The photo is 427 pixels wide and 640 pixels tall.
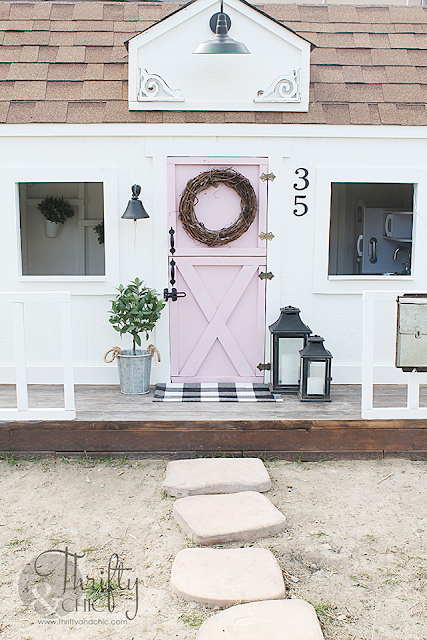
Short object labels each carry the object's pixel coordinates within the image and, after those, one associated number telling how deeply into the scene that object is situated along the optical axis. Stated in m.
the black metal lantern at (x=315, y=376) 4.56
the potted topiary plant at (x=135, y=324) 4.67
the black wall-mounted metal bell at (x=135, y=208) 4.79
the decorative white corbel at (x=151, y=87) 4.87
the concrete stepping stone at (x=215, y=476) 3.62
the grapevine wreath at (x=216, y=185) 4.93
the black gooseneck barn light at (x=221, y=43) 4.52
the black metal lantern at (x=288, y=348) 4.81
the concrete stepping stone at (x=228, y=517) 3.11
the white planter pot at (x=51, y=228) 7.77
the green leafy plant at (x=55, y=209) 7.48
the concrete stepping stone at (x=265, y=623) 2.31
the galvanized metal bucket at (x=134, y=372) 4.75
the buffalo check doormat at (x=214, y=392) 4.64
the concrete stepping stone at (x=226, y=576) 2.59
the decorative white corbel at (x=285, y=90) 4.88
